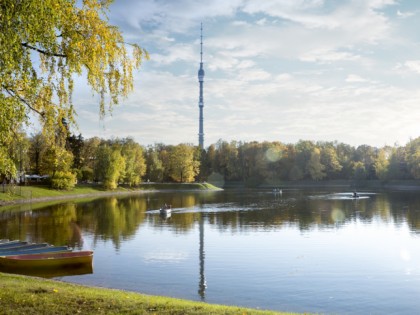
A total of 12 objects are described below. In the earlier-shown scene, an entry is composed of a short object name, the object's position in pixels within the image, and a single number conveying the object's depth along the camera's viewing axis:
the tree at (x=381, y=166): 152.10
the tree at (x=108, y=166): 119.25
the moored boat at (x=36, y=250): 26.55
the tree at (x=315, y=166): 166.88
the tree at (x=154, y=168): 153.50
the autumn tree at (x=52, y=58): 13.07
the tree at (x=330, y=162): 170.38
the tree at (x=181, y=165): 154.75
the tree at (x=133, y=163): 131.50
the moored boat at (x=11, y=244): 27.96
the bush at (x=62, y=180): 98.00
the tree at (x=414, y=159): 136.25
